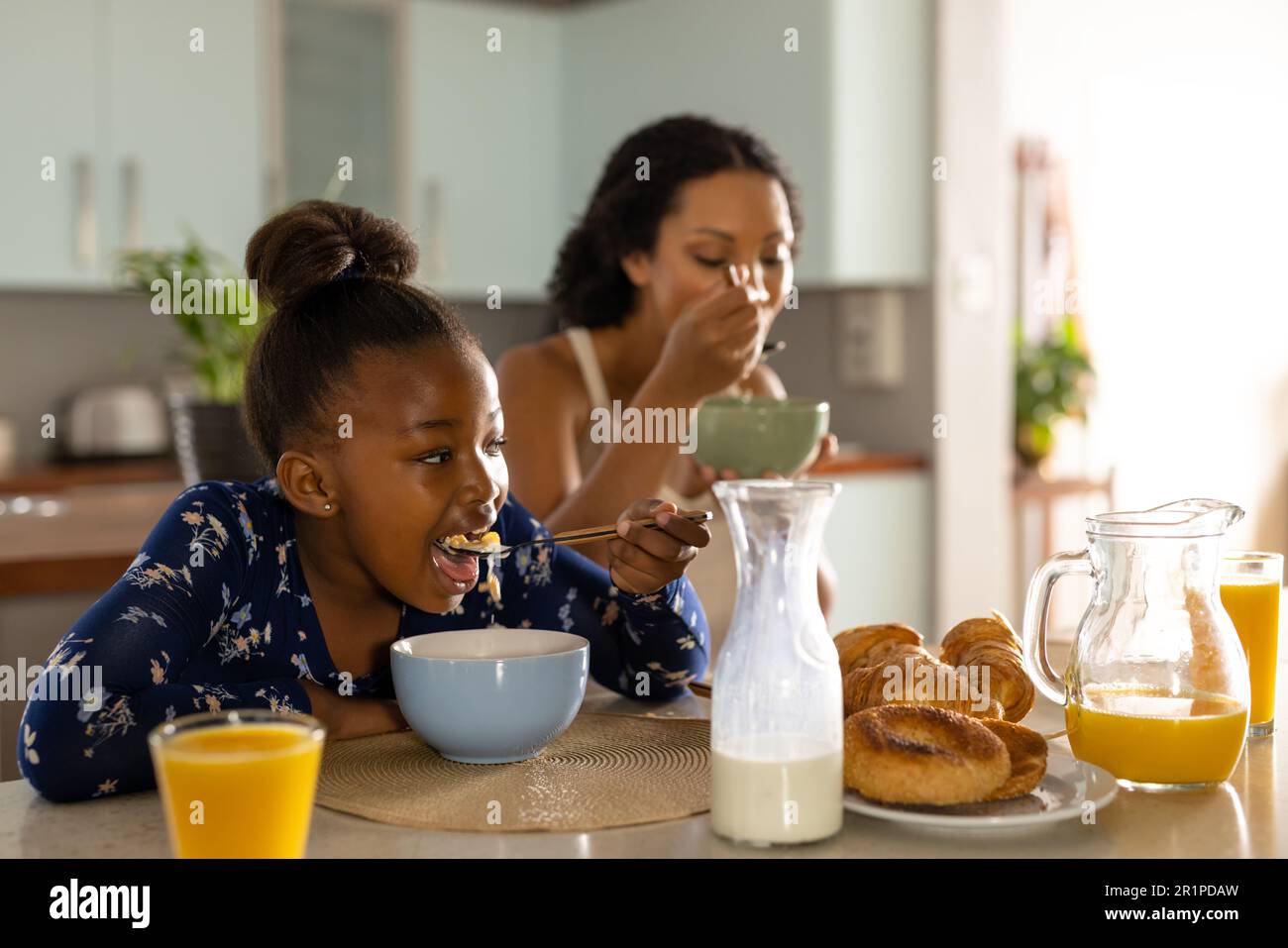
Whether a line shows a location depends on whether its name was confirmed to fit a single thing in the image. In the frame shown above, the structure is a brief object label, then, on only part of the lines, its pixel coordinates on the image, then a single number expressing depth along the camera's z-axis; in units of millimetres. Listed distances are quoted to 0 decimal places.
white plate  856
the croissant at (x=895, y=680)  1055
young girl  1206
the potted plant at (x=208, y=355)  2303
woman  1889
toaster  3922
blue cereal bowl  1039
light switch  3664
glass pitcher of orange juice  960
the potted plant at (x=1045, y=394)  4656
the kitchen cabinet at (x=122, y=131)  3654
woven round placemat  924
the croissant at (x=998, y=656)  1106
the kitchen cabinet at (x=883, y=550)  3453
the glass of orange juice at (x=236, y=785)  761
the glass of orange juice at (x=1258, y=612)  1133
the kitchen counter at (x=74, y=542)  1884
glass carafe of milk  845
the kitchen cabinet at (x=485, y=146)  4219
